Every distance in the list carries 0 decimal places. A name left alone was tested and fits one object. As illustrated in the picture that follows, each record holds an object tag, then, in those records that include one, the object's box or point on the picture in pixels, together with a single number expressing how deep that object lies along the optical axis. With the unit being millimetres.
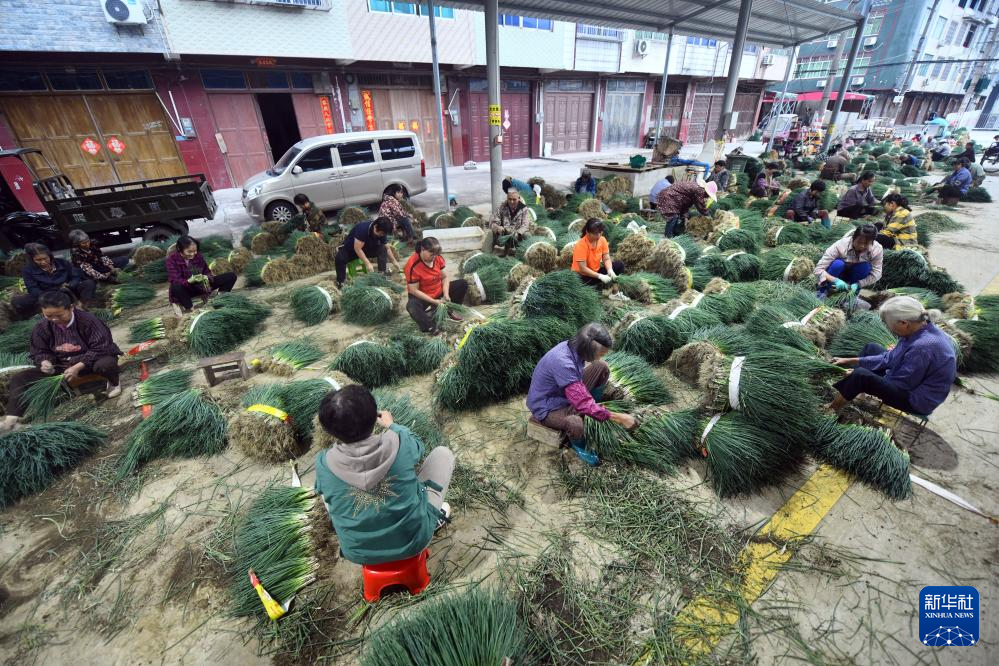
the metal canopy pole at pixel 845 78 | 14000
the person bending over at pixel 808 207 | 7453
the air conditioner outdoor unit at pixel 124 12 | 9422
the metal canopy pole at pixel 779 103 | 14625
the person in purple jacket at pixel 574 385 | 2496
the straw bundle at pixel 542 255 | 5645
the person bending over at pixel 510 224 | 6438
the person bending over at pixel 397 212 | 7031
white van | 8672
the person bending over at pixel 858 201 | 7594
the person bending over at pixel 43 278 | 5020
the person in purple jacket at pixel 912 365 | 2615
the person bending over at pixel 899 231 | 5953
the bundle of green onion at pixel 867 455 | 2547
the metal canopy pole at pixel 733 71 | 10416
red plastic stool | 1979
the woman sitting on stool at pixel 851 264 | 4465
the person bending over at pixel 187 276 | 4953
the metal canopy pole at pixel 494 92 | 7211
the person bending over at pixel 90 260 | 5969
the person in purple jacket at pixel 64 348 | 3441
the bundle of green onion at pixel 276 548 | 2070
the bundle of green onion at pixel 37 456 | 2771
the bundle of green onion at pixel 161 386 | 3369
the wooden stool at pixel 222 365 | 3576
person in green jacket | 1669
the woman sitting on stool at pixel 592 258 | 4766
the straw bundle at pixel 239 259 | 6504
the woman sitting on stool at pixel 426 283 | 4414
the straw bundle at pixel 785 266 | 4922
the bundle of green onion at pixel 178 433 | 2951
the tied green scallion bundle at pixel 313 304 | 4941
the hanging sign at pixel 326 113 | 13273
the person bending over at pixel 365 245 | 5605
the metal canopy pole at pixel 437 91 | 7897
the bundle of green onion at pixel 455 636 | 1517
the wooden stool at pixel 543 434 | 2781
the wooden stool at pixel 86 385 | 3688
